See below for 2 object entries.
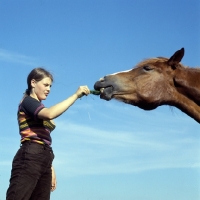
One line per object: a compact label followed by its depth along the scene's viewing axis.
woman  3.55
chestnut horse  5.22
